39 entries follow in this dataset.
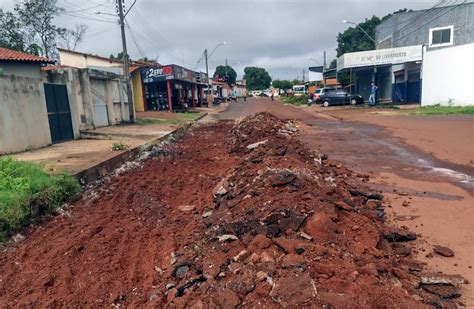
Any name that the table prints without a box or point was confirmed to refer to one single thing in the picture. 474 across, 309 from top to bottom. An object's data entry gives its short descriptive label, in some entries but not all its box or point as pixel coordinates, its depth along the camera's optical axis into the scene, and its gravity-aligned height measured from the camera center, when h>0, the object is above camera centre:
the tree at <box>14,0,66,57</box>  41.71 +9.20
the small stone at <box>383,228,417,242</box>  4.68 -1.86
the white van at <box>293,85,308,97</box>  87.95 +0.03
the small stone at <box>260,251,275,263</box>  3.68 -1.63
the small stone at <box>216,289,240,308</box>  3.12 -1.72
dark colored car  37.00 -1.07
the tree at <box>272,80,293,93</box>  118.56 +1.74
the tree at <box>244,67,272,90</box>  135.38 +4.10
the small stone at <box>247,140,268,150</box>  10.97 -1.56
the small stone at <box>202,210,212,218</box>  5.96 -1.90
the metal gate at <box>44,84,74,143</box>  13.73 -0.45
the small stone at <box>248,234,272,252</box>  4.03 -1.62
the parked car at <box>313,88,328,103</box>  41.02 -0.79
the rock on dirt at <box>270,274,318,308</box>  2.97 -1.62
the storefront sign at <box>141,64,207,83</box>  31.55 +1.84
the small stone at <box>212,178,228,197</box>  6.81 -1.75
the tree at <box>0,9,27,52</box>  39.91 +7.30
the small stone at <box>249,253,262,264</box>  3.72 -1.64
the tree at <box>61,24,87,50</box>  46.18 +7.95
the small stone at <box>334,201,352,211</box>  5.14 -1.61
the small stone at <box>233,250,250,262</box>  3.91 -1.68
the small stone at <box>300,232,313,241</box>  4.15 -1.61
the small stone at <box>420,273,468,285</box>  3.56 -1.87
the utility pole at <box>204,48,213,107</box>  52.12 +3.78
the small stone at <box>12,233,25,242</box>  5.32 -1.89
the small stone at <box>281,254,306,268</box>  3.47 -1.58
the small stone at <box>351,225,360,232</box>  4.58 -1.70
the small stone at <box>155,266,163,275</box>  4.39 -2.02
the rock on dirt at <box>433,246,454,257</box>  4.27 -1.91
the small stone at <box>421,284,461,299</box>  3.41 -1.89
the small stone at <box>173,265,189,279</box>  4.12 -1.92
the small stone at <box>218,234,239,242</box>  4.45 -1.70
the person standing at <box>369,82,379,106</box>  32.63 -1.01
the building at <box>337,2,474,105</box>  27.55 +1.98
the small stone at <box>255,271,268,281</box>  3.37 -1.64
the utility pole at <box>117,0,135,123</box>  21.11 +1.95
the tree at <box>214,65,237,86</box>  110.74 +5.89
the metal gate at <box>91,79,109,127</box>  18.27 -0.20
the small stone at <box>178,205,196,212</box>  6.49 -1.95
